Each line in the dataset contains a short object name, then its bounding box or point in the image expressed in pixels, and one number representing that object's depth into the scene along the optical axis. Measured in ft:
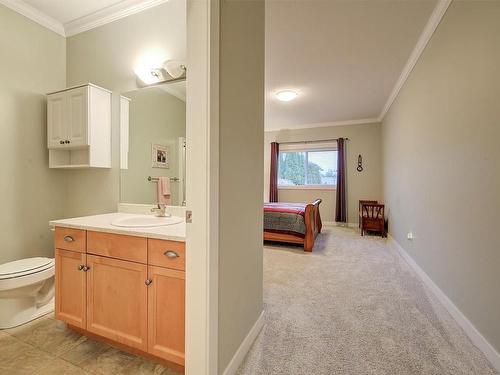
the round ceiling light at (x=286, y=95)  12.65
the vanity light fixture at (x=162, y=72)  6.23
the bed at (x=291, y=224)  11.83
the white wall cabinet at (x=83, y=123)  6.57
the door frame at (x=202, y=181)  3.26
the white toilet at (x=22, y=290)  5.40
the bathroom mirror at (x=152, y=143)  6.27
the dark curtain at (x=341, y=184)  18.45
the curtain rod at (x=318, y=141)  18.94
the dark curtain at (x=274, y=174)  20.45
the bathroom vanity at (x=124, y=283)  4.01
